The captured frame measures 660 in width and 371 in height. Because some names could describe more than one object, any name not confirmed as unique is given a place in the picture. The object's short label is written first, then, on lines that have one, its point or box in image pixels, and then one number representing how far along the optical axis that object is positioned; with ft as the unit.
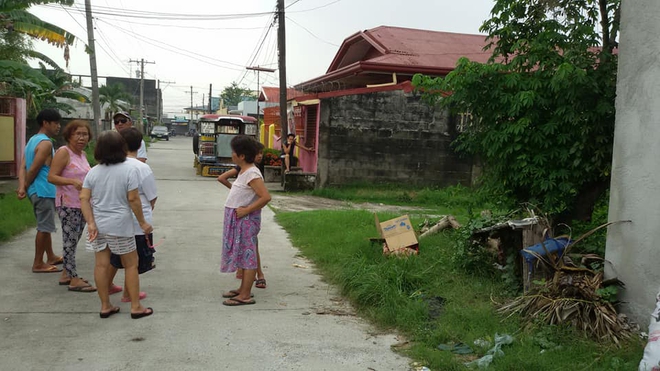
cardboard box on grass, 21.40
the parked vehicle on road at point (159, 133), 192.24
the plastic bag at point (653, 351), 10.21
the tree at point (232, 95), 280.31
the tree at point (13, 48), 70.18
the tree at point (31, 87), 52.22
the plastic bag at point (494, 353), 12.10
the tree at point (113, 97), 141.53
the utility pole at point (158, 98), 257.75
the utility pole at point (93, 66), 67.15
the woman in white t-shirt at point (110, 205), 14.57
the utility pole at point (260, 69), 94.38
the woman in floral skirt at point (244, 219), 16.75
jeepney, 60.78
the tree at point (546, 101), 17.16
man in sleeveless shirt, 17.98
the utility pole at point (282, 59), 56.49
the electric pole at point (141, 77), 174.17
